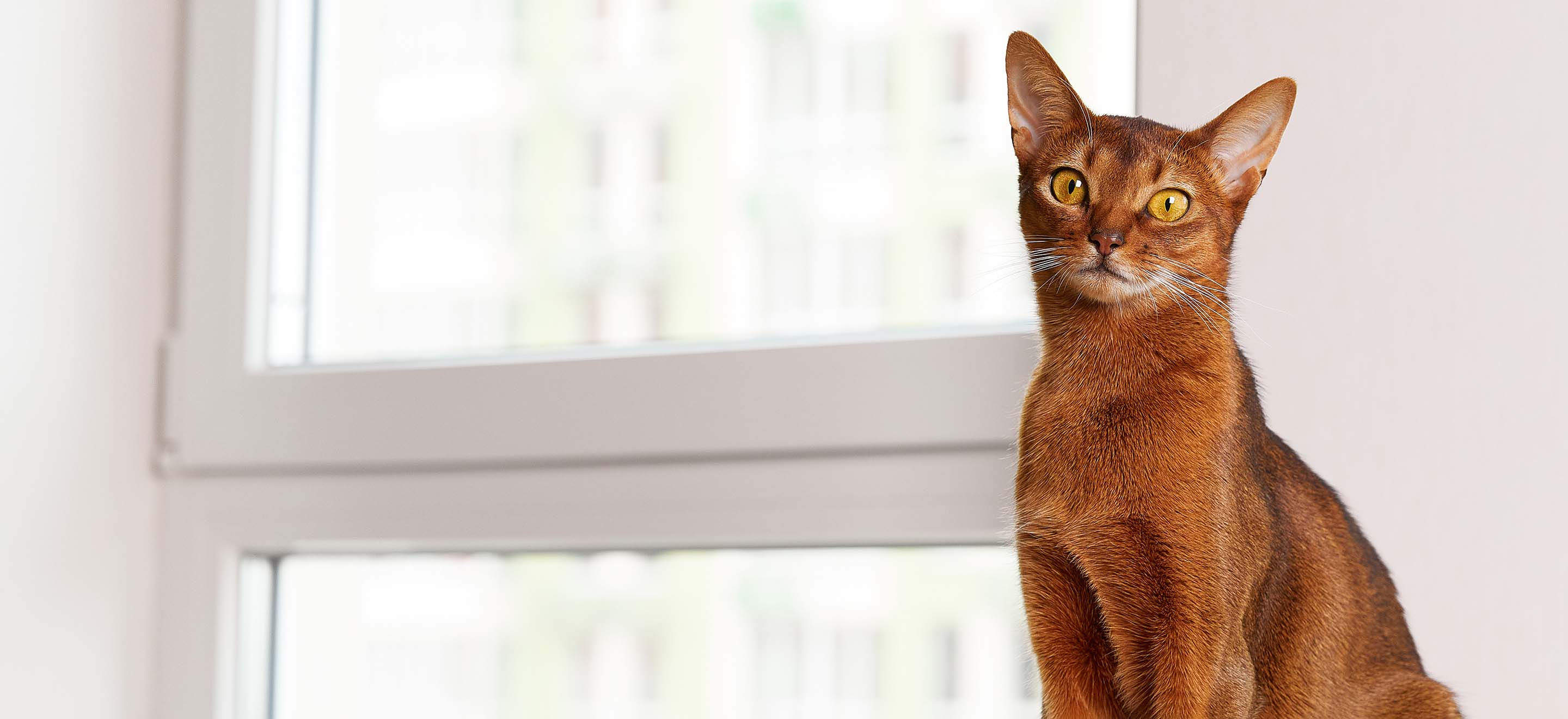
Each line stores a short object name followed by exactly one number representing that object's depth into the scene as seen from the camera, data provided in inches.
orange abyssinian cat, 65.1
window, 79.5
